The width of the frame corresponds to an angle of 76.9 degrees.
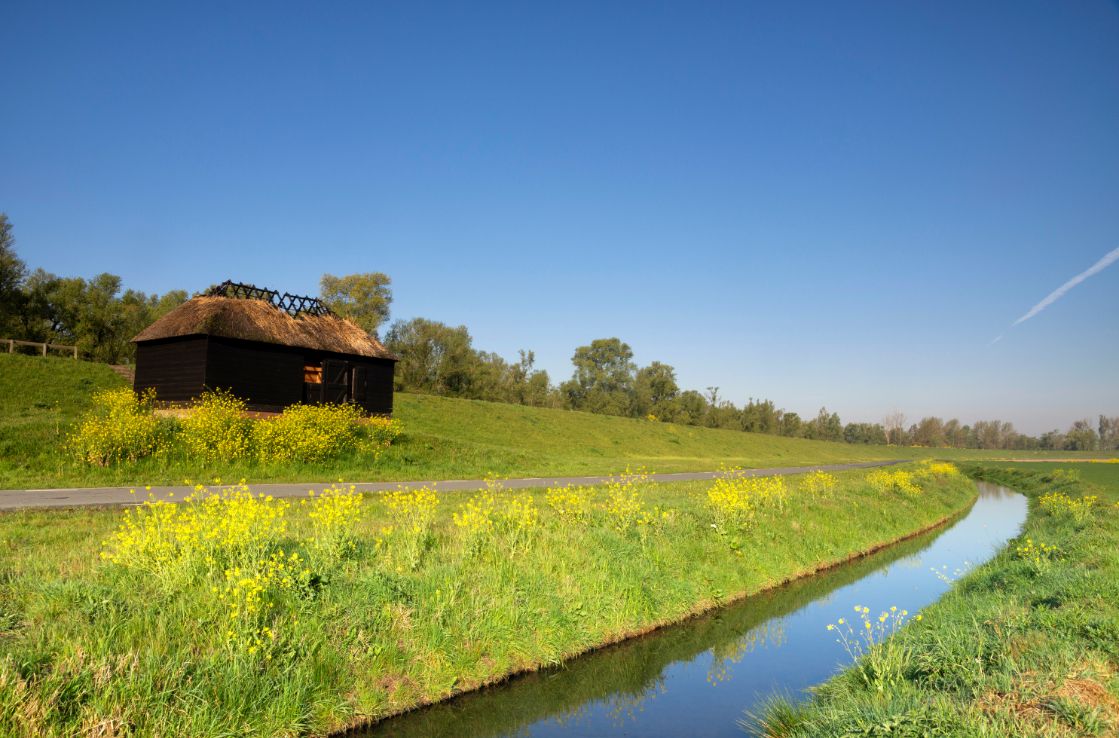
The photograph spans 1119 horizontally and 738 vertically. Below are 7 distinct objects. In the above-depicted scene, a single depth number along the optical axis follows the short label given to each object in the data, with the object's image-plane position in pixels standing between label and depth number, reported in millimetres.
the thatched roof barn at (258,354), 31922
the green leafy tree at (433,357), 78688
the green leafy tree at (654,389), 111062
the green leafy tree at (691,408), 106875
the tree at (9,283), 54469
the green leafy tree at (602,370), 123625
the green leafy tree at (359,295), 72500
